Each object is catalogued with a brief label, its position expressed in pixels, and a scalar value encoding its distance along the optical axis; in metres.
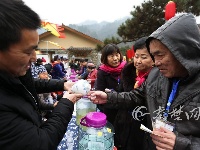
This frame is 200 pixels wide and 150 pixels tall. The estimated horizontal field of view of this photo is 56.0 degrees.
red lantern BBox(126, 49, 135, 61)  3.34
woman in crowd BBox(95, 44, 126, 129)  3.11
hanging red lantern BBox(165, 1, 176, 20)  1.86
